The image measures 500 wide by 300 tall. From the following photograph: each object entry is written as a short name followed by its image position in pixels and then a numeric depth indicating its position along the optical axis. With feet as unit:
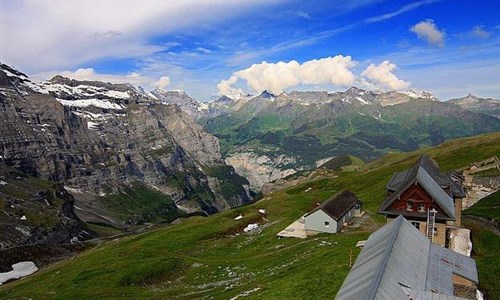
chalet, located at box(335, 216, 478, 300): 97.25
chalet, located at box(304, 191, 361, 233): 277.85
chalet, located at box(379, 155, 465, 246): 201.87
